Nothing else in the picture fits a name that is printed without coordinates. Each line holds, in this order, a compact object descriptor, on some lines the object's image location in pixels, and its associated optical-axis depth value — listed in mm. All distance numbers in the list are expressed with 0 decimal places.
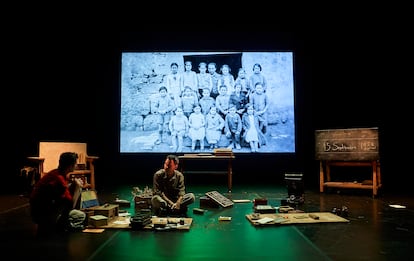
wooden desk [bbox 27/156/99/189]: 6804
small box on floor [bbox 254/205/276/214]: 4923
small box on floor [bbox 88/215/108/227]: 4070
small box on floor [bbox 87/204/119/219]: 4312
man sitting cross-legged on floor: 4914
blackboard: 6609
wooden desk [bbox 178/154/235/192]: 7492
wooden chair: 6848
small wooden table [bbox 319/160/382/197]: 6574
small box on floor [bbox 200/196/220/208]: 5634
